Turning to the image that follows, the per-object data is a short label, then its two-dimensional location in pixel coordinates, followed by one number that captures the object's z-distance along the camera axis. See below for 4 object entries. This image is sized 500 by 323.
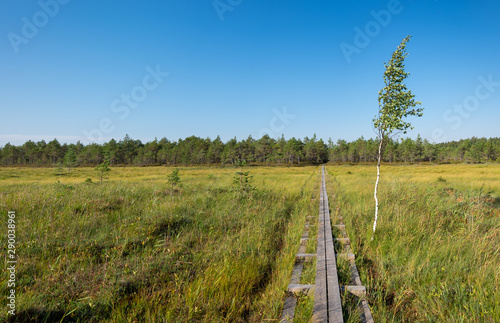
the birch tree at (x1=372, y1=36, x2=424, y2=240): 5.01
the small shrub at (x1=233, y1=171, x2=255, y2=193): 9.77
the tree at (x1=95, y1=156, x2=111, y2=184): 16.70
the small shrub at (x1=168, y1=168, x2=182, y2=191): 11.75
